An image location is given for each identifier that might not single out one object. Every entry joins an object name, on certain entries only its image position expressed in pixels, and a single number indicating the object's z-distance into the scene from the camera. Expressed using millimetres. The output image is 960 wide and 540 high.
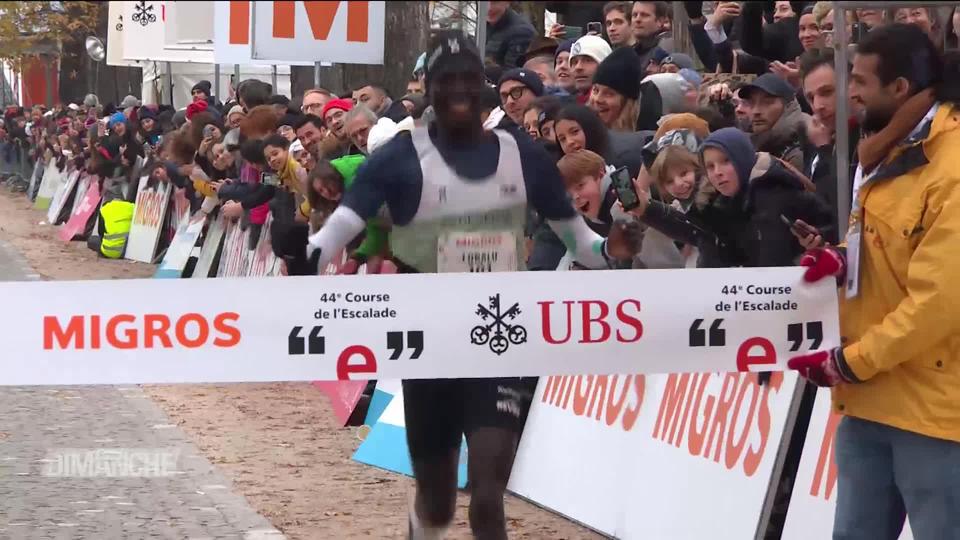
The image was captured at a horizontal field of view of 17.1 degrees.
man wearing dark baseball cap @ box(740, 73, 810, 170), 12868
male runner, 10185
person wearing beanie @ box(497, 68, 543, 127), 11651
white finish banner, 9761
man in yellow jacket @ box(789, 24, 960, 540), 8458
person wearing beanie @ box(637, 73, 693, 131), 12698
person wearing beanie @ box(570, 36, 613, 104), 12479
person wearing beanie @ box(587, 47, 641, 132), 11997
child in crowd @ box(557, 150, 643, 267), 10561
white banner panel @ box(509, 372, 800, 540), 11913
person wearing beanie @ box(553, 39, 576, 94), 12915
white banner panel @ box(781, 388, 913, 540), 10886
